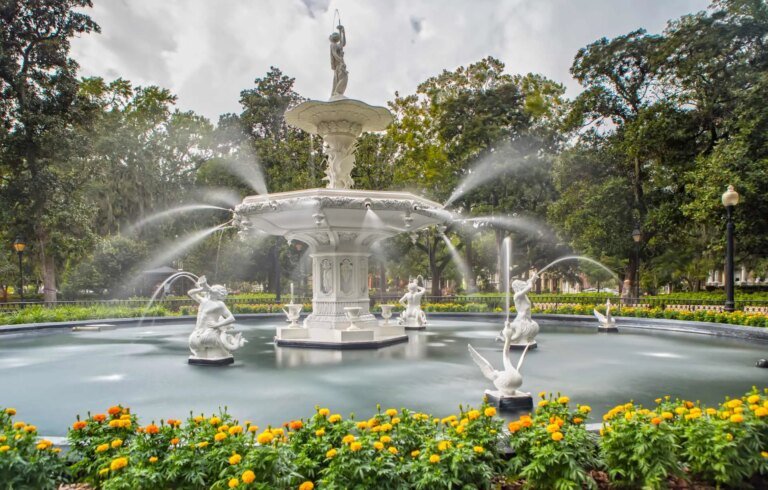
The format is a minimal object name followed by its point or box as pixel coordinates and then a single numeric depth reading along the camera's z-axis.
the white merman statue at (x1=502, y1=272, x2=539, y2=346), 10.86
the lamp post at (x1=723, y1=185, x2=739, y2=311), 15.82
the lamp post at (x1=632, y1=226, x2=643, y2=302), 27.36
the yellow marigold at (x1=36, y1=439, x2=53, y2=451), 3.58
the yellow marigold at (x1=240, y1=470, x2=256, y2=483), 3.05
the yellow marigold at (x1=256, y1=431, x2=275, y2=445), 3.50
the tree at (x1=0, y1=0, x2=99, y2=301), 26.59
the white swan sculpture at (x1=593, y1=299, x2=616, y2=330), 15.09
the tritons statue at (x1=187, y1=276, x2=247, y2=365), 9.20
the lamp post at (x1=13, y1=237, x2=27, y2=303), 28.04
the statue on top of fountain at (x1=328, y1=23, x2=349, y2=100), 13.95
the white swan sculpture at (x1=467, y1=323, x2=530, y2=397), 6.05
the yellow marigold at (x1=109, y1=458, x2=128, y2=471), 3.31
